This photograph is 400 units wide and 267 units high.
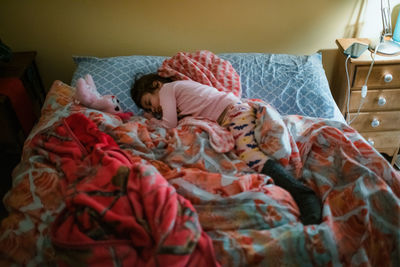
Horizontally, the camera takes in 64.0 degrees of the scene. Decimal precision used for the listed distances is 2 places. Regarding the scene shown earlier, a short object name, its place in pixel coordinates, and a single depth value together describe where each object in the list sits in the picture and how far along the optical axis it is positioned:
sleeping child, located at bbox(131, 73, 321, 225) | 1.15
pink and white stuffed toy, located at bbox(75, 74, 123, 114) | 1.41
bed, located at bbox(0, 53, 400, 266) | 0.85
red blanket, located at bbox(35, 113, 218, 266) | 0.81
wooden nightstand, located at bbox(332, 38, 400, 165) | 1.74
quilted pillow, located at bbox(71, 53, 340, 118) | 1.61
